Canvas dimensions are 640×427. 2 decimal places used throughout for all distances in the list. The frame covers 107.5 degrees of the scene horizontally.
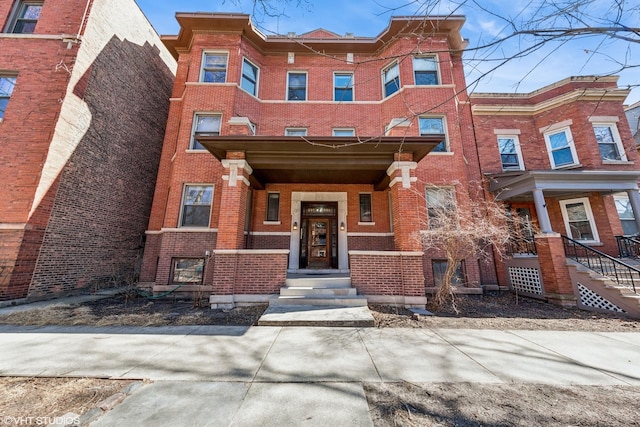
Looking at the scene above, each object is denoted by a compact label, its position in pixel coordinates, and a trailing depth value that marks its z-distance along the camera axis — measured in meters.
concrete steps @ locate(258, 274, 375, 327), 4.82
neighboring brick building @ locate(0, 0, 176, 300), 6.71
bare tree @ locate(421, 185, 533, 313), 6.14
